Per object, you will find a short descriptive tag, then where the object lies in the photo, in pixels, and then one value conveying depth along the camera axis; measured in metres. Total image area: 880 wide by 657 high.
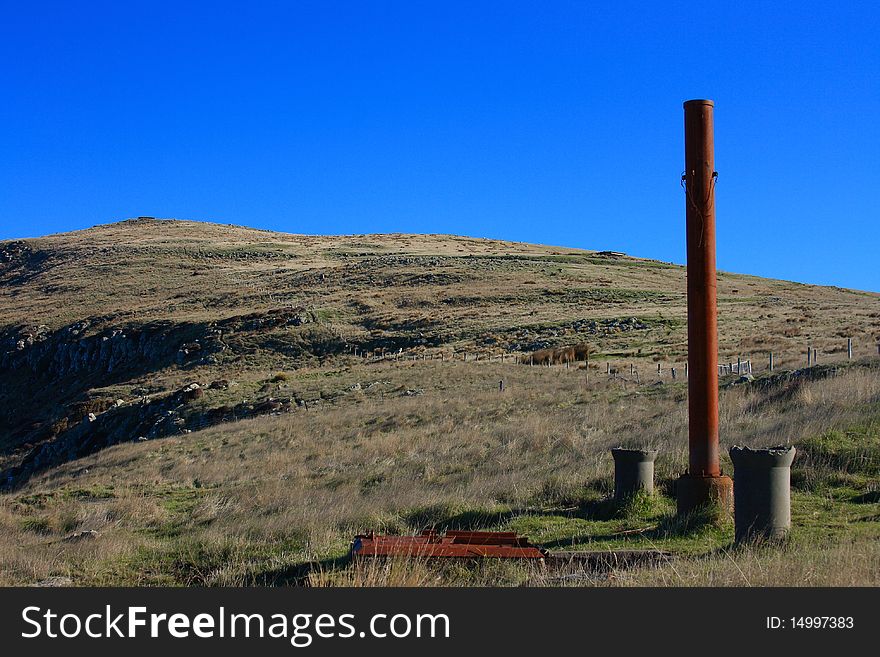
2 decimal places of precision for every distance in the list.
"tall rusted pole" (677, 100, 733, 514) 11.13
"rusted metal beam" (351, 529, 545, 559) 8.86
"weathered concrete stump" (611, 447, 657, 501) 11.57
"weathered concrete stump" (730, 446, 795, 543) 9.15
